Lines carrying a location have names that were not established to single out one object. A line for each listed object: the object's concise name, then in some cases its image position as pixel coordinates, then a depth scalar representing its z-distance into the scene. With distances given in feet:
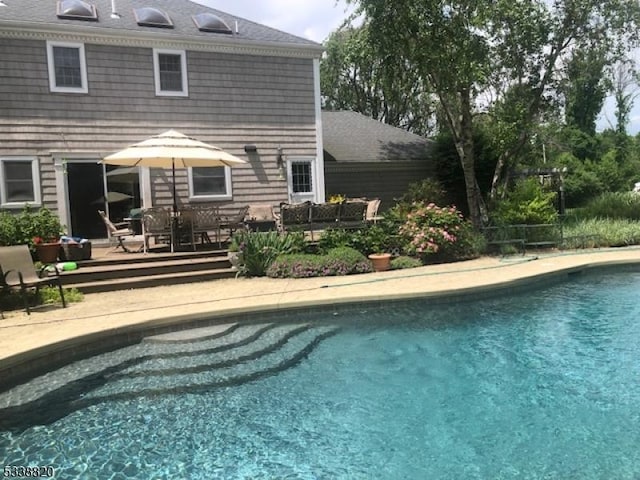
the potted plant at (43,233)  29.86
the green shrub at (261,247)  32.14
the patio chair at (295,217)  34.94
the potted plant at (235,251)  32.68
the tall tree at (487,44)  38.99
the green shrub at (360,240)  34.94
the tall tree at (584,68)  45.62
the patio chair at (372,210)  40.86
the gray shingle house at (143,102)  36.52
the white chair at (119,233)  34.06
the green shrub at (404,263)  34.12
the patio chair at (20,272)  23.21
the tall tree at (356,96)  106.11
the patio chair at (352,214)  36.29
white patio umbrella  29.68
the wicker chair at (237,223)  35.27
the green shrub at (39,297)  24.54
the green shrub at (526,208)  41.96
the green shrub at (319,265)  31.35
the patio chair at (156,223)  33.25
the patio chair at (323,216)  35.60
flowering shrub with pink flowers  35.29
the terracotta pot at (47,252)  29.78
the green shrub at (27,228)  29.63
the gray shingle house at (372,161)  51.31
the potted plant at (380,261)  32.96
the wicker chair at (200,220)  34.27
